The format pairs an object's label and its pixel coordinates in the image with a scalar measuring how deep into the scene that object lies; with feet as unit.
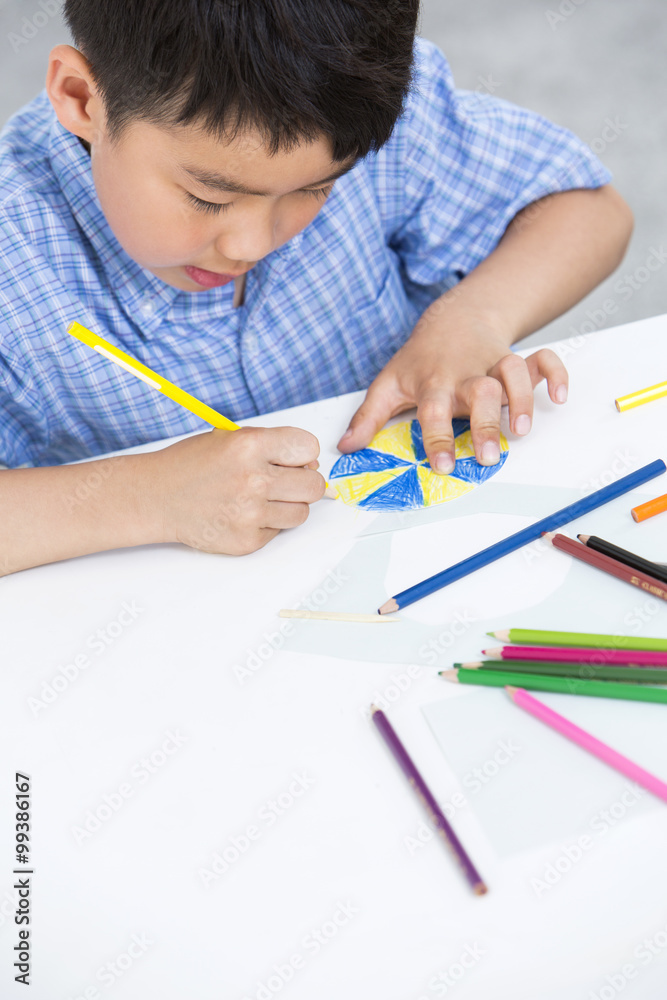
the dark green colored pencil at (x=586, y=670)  1.26
